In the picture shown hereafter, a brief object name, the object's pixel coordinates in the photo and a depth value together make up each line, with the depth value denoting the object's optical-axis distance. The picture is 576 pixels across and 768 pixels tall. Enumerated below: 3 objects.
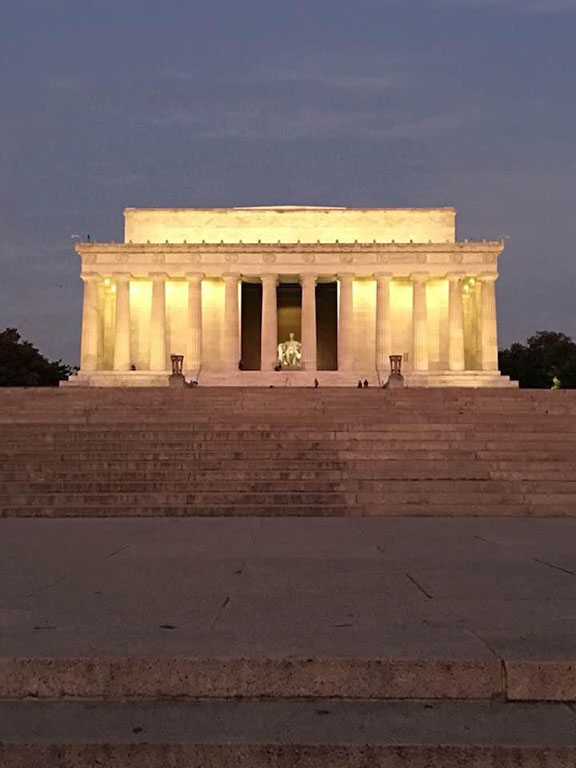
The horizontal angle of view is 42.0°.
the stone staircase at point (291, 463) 16.80
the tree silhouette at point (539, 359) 83.88
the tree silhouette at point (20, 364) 69.69
